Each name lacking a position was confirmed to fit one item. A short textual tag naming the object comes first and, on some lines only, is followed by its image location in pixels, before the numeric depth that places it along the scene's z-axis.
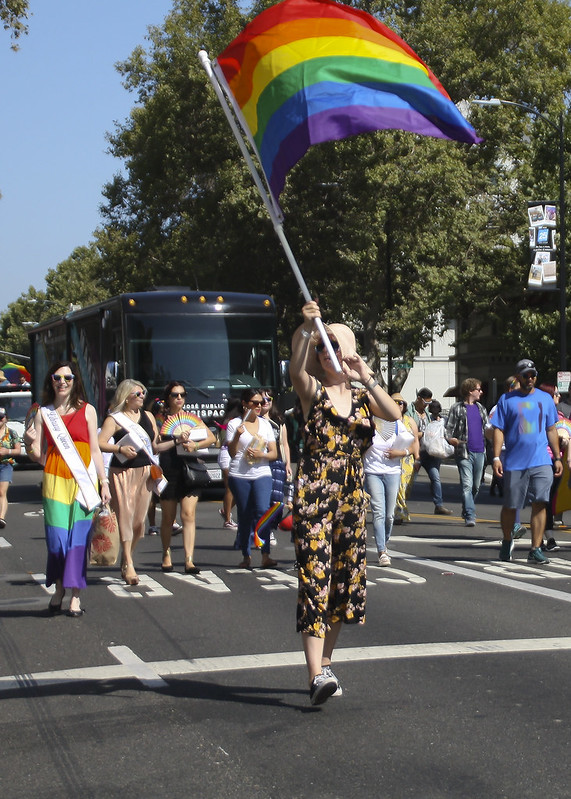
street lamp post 30.28
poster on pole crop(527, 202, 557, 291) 29.83
